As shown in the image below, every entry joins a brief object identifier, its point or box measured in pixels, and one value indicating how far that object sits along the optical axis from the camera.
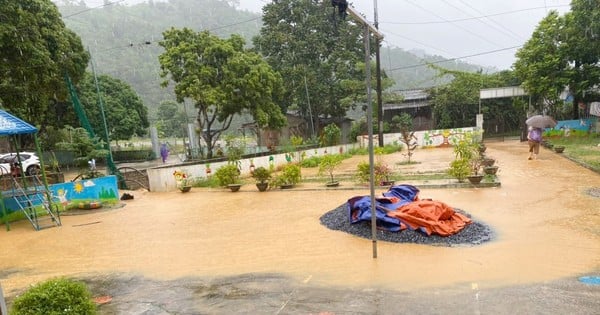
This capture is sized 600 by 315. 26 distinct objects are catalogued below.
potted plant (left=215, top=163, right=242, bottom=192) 15.02
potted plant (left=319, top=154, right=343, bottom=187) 13.37
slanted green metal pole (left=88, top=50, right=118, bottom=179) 17.88
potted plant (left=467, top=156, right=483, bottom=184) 11.37
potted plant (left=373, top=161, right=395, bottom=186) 12.64
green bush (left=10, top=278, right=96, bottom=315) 3.68
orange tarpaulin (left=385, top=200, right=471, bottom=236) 6.97
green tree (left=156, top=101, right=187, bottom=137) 44.46
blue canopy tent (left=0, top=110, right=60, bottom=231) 10.36
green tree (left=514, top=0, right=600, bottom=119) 20.82
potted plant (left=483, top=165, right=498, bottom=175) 12.59
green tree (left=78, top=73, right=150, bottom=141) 29.16
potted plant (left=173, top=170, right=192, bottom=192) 16.05
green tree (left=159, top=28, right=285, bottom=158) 20.00
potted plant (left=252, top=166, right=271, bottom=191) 14.02
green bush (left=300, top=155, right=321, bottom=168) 21.03
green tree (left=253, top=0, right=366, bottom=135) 29.11
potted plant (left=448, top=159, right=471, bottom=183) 11.67
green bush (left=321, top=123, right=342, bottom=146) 25.55
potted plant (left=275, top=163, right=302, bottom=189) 14.11
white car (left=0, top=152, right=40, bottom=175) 18.99
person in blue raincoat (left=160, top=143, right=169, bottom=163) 26.01
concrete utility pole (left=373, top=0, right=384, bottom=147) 22.80
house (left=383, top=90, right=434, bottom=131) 31.72
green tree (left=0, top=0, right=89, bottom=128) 11.90
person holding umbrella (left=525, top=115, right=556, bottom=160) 15.79
